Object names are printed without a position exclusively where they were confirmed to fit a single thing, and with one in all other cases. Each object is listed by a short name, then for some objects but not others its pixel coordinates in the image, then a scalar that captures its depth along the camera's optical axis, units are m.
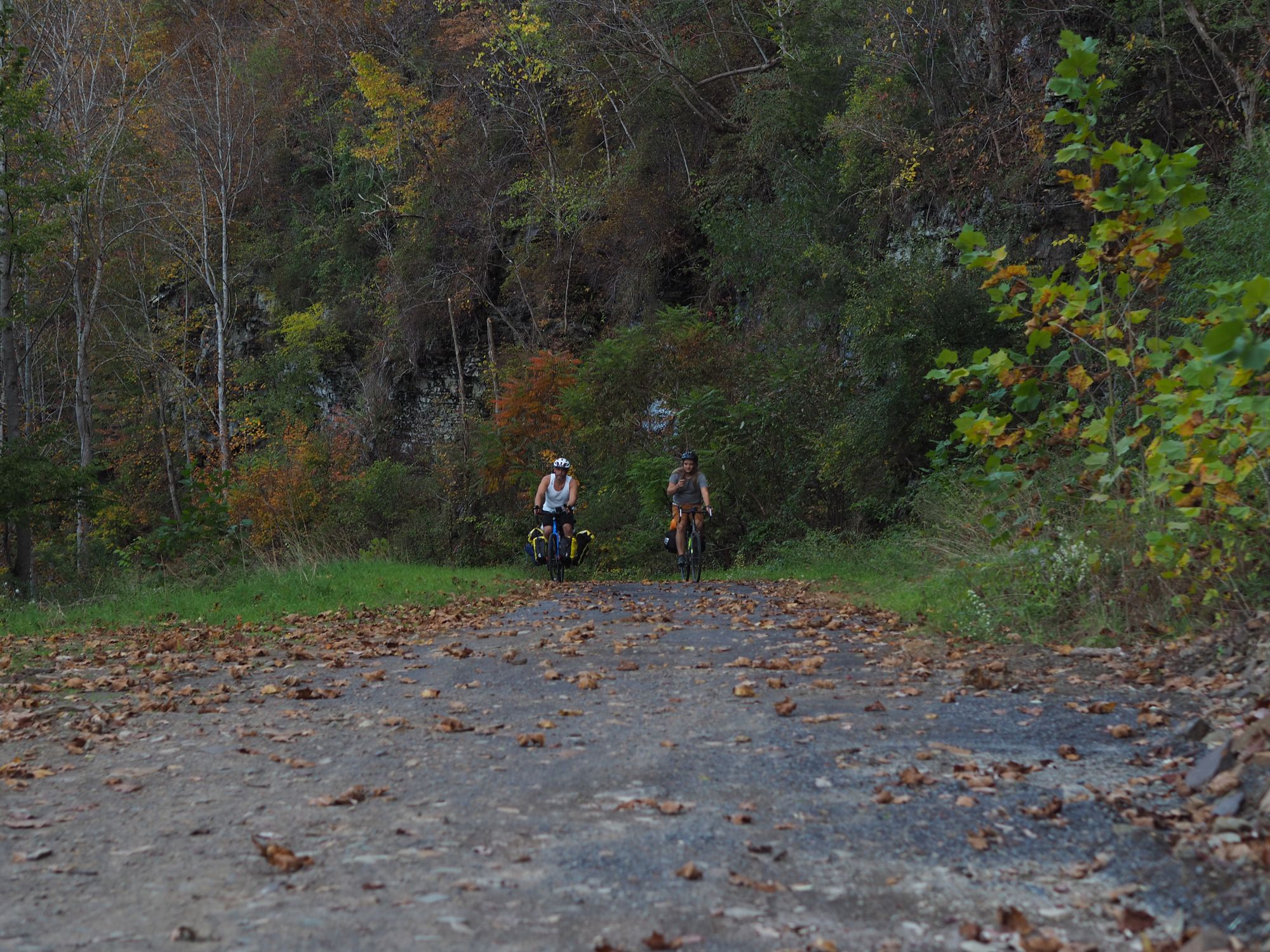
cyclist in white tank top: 19.14
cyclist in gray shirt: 17.77
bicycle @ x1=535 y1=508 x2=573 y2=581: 19.47
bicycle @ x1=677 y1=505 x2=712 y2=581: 18.12
